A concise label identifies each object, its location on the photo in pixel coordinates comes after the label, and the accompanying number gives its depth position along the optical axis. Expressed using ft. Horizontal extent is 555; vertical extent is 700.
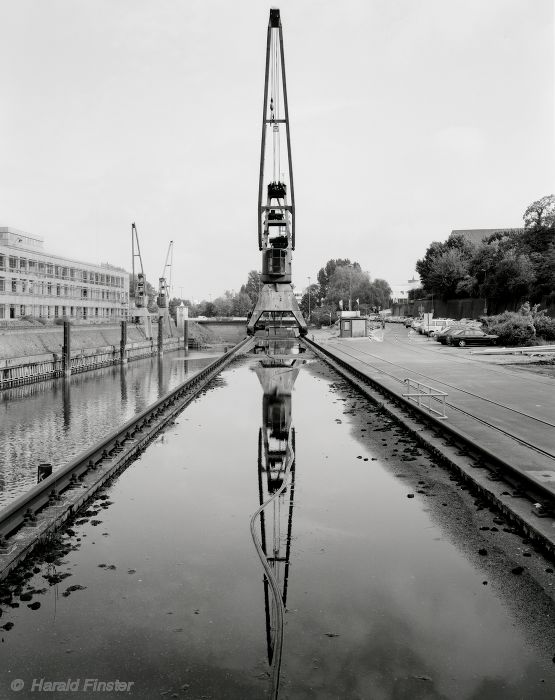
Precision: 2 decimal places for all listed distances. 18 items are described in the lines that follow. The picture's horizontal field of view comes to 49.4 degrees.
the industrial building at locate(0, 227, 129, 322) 184.03
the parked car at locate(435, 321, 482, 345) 146.82
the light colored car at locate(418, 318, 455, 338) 188.85
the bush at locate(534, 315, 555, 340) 145.07
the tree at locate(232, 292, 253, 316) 535.60
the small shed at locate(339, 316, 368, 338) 194.59
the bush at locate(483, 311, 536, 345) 140.26
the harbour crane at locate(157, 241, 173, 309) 282.03
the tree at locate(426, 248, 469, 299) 257.14
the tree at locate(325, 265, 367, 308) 392.88
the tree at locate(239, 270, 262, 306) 582.31
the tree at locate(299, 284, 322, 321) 496.56
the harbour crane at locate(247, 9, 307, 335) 151.74
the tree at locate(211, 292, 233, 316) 549.54
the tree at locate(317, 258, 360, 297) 554.22
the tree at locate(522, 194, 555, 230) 196.75
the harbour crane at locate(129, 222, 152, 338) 232.78
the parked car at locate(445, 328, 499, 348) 142.82
